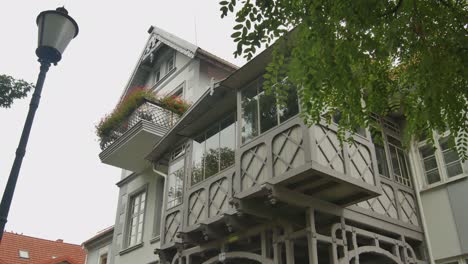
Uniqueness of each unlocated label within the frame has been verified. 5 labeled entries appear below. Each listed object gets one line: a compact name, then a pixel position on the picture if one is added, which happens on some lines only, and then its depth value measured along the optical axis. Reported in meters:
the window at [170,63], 19.42
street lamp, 5.63
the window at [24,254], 32.56
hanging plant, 15.77
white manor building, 8.80
